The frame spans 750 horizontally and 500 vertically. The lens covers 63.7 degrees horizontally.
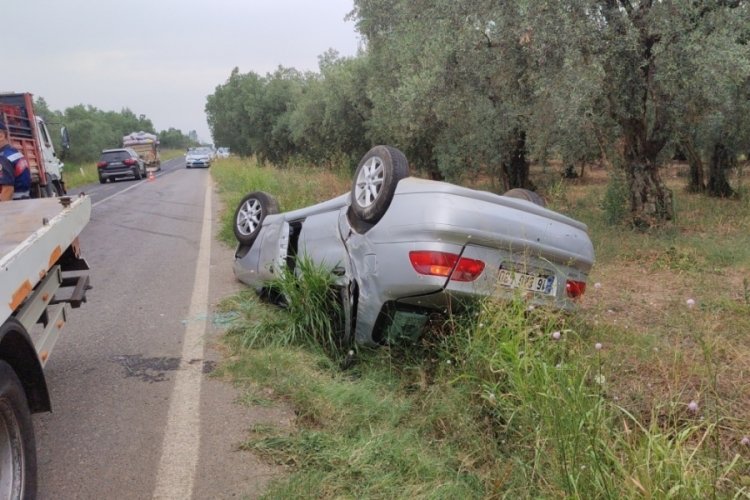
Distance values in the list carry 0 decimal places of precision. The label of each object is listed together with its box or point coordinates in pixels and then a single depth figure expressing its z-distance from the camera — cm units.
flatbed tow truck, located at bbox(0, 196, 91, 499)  251
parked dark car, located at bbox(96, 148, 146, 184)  3073
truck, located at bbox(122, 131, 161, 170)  4653
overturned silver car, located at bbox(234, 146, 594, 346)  377
